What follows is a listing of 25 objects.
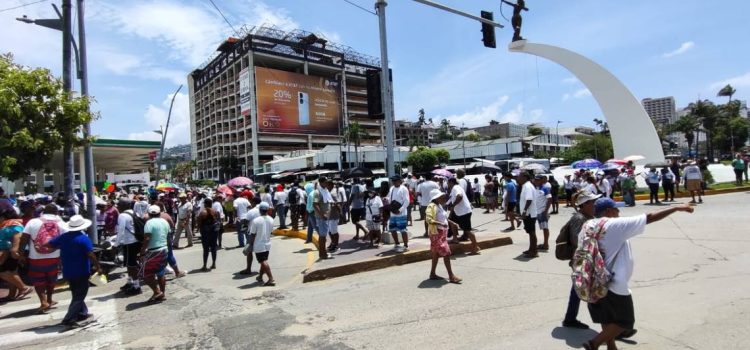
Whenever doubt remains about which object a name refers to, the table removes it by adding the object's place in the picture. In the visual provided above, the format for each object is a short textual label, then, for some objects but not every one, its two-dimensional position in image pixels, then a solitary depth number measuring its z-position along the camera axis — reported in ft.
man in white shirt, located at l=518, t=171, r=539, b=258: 27.40
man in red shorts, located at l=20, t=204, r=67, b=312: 22.52
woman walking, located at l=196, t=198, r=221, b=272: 31.32
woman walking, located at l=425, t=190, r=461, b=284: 22.48
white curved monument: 86.94
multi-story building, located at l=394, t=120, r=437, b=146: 452.59
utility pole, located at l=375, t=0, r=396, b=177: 35.55
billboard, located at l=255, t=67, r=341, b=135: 303.27
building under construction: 304.91
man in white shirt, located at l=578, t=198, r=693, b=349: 11.84
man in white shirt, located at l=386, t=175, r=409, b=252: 29.81
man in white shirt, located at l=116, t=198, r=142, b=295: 25.59
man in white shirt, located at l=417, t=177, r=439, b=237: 39.65
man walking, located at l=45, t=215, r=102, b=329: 19.75
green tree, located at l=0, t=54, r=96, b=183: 29.35
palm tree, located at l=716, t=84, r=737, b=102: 315.78
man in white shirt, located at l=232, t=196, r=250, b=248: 41.04
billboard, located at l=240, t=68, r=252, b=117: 299.79
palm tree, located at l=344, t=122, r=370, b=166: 255.58
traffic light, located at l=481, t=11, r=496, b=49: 41.27
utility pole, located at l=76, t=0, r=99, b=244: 35.14
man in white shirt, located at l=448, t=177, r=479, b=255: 29.19
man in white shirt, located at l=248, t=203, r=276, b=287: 25.61
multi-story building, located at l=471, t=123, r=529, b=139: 504.43
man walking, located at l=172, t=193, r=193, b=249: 43.68
